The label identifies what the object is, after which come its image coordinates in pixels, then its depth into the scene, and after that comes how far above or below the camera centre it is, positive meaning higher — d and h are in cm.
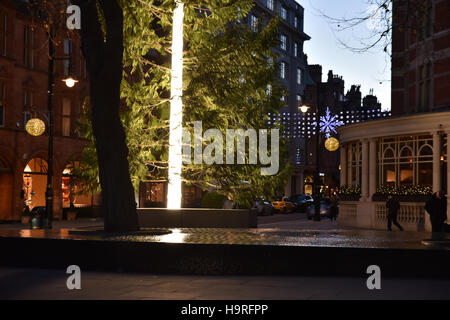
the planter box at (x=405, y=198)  3105 -21
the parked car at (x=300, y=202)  6369 -90
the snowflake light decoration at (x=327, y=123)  6856 +681
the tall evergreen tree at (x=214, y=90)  2350 +347
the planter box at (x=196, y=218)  2259 -90
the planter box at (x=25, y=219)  3862 -169
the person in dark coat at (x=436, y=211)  2403 -59
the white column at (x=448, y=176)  2956 +75
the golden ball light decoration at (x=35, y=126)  3503 +310
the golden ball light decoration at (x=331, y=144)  4003 +276
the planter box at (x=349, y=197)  3525 -23
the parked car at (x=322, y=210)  4753 -129
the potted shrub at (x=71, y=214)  4388 -156
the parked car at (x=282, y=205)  5950 -114
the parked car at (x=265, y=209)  5349 -136
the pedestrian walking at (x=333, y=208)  4510 -102
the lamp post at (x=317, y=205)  4239 -80
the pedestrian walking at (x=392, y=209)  2989 -68
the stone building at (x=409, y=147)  3089 +217
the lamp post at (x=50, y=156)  2736 +134
